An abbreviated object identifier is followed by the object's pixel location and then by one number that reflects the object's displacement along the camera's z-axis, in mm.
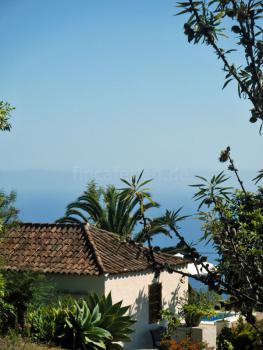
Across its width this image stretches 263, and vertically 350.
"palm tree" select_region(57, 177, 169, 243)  32156
